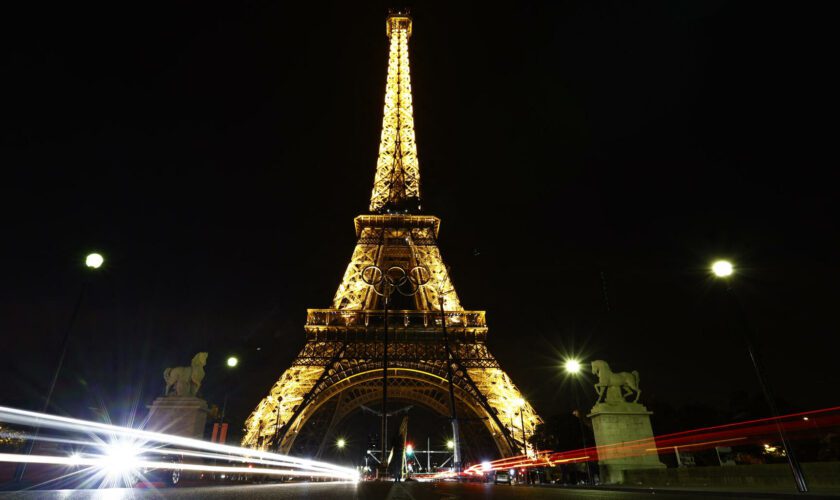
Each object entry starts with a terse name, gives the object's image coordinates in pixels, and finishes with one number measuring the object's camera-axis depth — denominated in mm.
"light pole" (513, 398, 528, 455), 33044
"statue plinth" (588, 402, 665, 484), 14430
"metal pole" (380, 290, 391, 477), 15798
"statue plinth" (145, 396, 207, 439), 14594
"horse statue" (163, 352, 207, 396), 15352
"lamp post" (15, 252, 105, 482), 11146
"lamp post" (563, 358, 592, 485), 23359
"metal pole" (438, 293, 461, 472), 20947
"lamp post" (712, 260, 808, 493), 10484
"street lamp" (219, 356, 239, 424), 20302
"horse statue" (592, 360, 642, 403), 15500
